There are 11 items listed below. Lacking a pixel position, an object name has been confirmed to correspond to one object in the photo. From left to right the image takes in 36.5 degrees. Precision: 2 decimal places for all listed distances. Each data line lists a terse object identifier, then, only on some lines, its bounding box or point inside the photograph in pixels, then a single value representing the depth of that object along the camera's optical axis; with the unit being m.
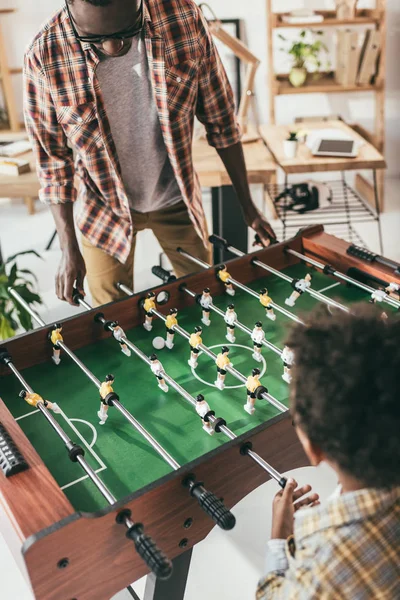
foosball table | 1.13
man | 1.87
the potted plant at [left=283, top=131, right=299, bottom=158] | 3.39
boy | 0.94
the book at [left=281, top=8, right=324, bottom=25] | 4.05
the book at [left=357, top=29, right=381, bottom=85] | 4.18
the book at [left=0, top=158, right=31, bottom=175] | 3.00
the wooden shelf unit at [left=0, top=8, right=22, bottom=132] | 4.48
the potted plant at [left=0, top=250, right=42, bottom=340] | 2.80
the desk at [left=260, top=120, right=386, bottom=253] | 3.32
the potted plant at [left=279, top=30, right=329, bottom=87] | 4.31
